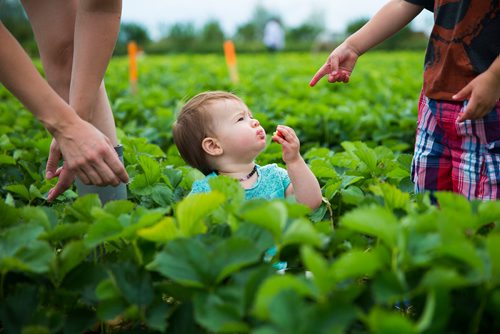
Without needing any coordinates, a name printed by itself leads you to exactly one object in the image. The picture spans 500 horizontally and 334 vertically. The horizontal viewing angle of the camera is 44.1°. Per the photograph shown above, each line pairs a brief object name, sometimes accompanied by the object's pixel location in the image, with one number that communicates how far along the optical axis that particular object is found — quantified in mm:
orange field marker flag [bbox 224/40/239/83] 9208
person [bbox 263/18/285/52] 25555
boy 2295
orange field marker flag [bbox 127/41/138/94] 7633
